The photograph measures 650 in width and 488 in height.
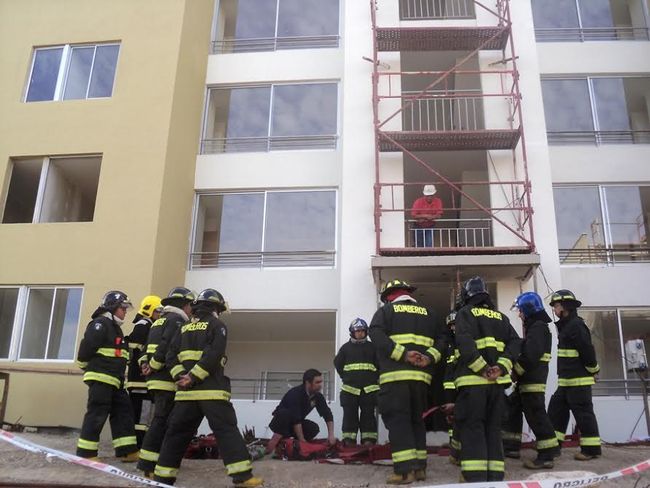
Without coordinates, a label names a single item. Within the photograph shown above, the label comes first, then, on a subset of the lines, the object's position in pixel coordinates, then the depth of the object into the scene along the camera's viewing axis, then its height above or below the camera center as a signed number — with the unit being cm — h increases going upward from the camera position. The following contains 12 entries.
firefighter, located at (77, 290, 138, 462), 712 +19
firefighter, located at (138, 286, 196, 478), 648 +31
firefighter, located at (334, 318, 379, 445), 864 +19
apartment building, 1111 +459
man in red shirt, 1145 +340
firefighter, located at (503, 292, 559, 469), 670 +25
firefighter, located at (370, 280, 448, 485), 612 +29
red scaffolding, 1123 +522
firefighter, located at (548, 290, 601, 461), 722 +40
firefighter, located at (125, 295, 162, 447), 800 +21
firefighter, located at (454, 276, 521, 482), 575 +16
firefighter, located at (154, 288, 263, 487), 599 -11
